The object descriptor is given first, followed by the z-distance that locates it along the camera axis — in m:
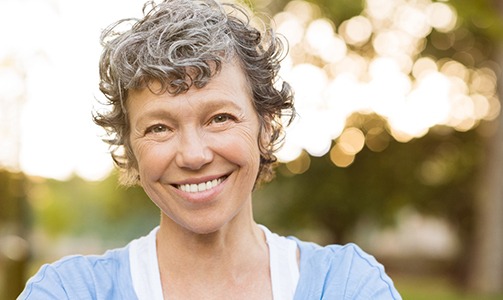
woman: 2.24
